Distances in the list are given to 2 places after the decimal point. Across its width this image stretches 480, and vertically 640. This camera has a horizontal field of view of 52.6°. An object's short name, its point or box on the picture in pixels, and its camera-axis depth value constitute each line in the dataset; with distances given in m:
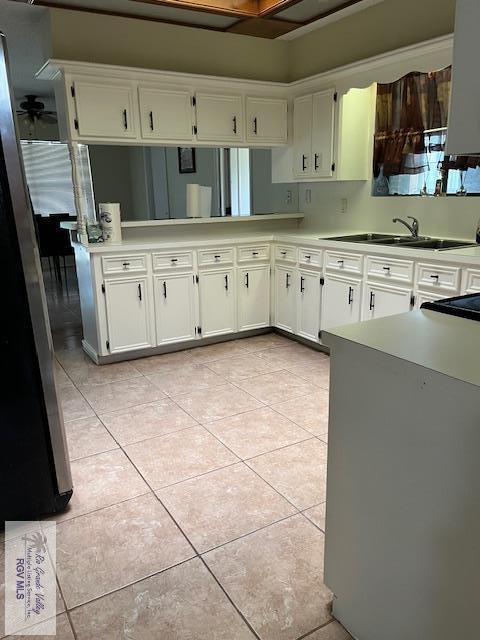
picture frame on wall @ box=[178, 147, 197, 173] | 4.28
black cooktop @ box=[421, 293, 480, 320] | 1.49
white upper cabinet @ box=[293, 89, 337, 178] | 3.88
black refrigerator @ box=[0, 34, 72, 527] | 1.66
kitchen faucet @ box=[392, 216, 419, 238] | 3.44
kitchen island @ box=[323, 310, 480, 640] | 1.06
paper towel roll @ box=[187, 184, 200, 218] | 4.28
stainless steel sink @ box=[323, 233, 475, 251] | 3.22
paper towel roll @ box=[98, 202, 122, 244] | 3.76
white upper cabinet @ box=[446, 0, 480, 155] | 1.15
